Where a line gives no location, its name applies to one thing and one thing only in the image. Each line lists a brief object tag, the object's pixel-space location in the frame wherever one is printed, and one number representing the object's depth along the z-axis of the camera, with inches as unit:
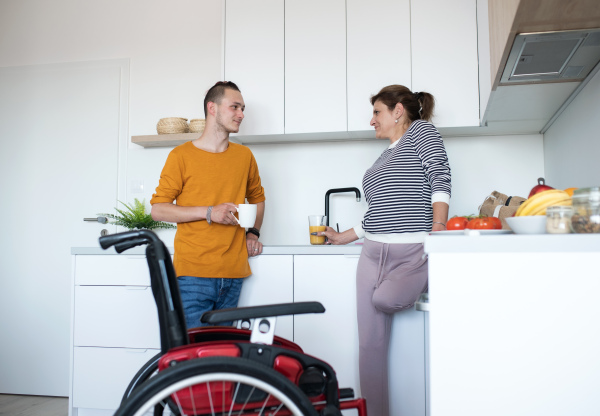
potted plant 116.3
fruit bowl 41.8
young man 80.6
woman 74.4
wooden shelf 115.2
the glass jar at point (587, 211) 40.3
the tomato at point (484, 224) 46.1
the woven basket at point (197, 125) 113.0
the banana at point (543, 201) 42.9
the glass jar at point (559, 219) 40.6
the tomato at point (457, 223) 48.1
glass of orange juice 99.4
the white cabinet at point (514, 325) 38.3
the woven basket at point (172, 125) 115.6
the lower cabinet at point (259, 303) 86.5
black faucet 110.2
